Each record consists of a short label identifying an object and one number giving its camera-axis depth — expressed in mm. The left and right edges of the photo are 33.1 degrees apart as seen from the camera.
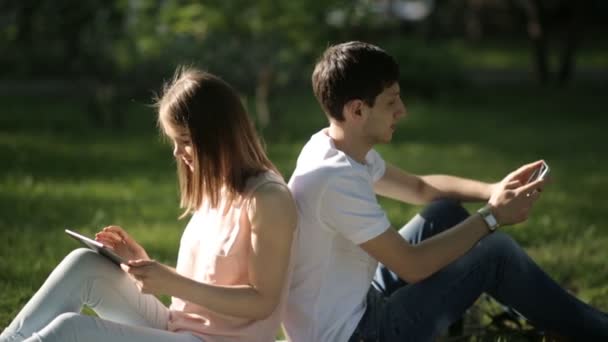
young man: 3111
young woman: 2955
